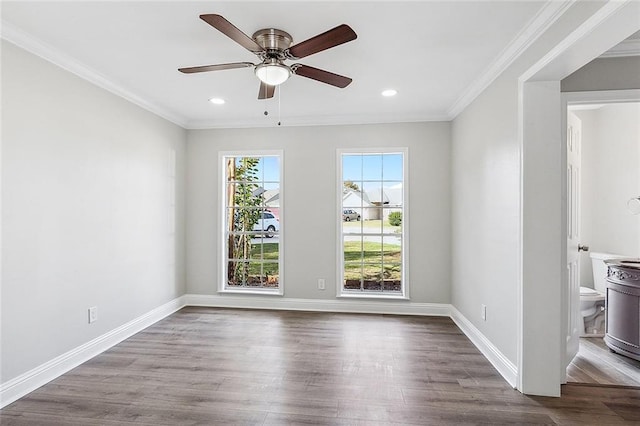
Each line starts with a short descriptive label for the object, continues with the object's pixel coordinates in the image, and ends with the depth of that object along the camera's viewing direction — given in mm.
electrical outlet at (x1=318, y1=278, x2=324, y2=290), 4367
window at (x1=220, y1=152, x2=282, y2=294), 4598
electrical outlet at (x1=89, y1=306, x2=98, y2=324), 2963
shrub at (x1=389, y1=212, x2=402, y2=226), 4414
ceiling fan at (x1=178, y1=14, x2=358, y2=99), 1885
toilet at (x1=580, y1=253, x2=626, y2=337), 3375
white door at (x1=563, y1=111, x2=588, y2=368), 2723
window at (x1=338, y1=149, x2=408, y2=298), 4402
